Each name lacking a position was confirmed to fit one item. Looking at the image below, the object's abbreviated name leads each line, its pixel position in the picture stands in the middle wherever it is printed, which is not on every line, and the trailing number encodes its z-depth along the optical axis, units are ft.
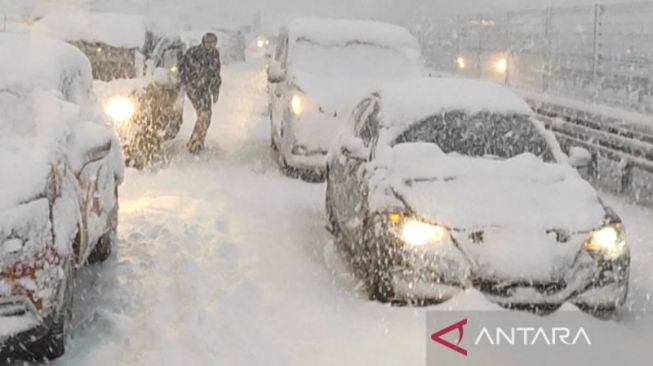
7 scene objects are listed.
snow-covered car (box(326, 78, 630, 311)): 18.03
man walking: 42.29
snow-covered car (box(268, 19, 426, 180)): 35.50
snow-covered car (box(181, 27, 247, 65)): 132.46
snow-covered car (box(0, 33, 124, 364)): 14.99
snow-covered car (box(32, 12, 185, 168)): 36.91
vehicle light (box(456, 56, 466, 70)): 84.28
